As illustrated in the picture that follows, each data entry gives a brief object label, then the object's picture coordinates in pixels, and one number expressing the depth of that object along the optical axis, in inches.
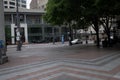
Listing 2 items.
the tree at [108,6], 354.7
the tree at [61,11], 417.0
